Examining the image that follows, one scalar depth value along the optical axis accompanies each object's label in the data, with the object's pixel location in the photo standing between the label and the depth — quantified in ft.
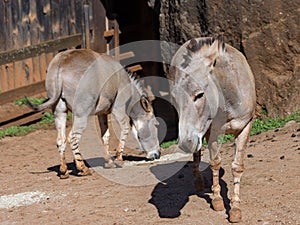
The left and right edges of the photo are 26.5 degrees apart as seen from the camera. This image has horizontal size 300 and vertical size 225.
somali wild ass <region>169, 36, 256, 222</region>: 18.65
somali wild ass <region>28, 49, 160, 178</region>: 28.76
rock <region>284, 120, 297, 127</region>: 31.09
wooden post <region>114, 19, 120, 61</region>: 47.38
